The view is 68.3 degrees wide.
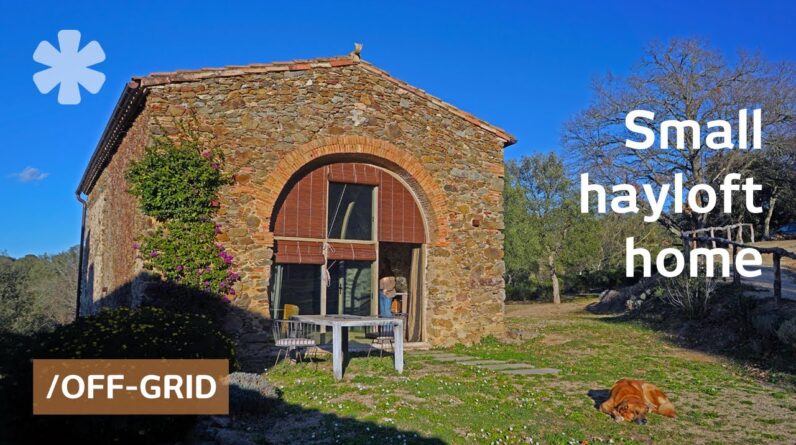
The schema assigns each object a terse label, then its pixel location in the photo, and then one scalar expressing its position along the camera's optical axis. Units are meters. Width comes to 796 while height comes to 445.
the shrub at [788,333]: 10.15
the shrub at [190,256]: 9.52
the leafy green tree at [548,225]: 29.39
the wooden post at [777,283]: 11.77
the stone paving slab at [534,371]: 9.77
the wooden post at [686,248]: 18.21
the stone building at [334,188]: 10.35
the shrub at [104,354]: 4.87
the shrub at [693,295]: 14.12
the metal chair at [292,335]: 9.38
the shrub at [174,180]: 9.58
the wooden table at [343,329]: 8.48
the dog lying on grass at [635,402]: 6.75
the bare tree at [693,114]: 24.58
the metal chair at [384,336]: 10.30
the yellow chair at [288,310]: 10.95
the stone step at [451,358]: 10.85
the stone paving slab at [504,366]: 10.08
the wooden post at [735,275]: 14.26
